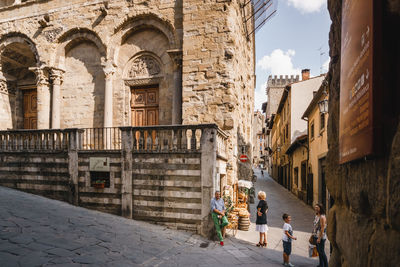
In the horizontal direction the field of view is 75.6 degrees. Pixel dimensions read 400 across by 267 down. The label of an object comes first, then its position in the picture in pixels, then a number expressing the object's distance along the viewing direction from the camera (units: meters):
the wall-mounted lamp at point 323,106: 9.75
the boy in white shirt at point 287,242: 5.65
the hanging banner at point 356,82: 1.81
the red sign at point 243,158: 12.11
